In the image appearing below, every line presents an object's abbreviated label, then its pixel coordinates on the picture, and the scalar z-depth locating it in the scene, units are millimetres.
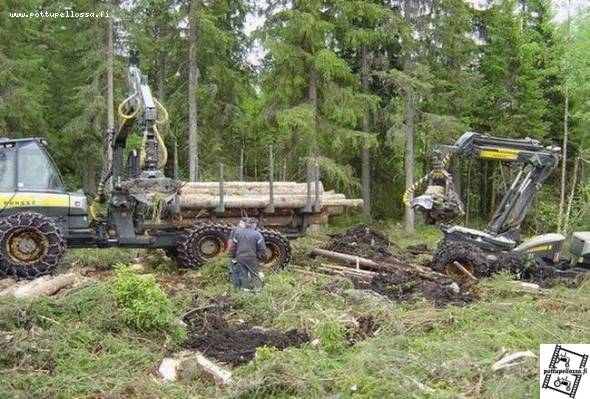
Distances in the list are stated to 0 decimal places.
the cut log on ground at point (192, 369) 6980
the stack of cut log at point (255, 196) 13277
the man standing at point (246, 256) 10773
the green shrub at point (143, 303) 8070
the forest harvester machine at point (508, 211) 13398
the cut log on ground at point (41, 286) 9312
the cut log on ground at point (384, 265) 12555
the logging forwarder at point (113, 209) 11008
